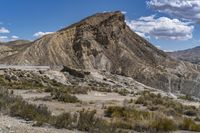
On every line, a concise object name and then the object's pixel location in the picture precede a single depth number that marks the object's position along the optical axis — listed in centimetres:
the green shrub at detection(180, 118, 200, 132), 1927
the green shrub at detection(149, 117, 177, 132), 1823
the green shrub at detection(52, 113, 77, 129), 1597
